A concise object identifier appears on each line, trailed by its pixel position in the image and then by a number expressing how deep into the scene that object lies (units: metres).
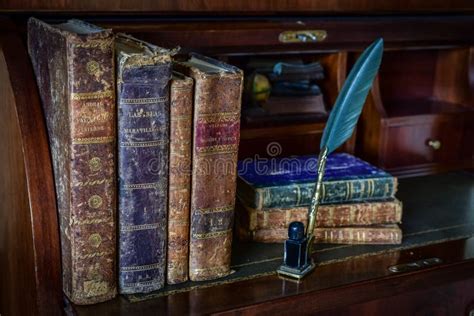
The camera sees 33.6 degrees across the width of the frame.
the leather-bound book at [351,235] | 1.44
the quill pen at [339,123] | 1.32
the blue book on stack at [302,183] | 1.43
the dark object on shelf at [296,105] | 1.72
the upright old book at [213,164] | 1.22
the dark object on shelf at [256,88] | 1.67
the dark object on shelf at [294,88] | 1.73
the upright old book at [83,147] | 1.11
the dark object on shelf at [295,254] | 1.31
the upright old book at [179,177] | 1.20
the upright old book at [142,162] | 1.15
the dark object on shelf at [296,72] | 1.69
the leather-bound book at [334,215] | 1.42
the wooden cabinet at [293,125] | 1.18
